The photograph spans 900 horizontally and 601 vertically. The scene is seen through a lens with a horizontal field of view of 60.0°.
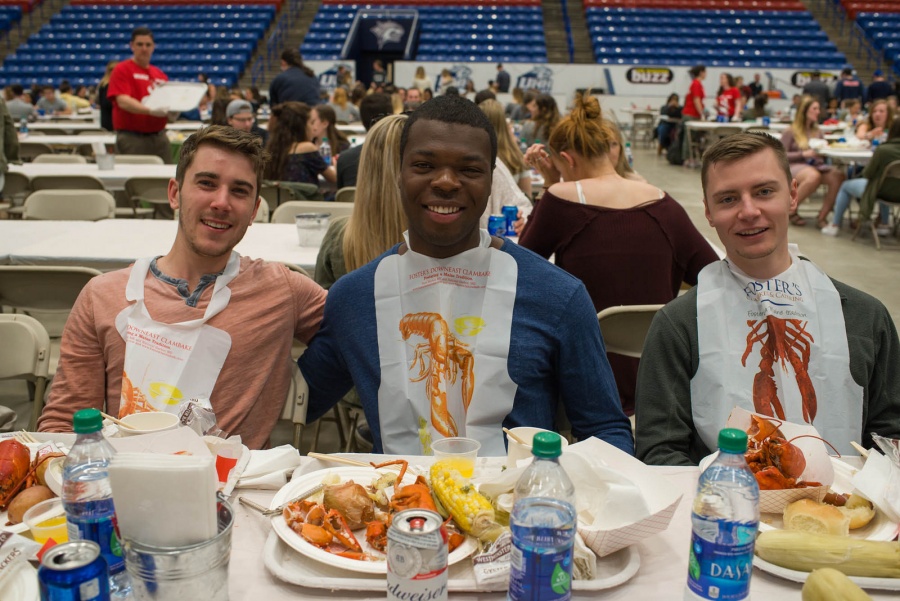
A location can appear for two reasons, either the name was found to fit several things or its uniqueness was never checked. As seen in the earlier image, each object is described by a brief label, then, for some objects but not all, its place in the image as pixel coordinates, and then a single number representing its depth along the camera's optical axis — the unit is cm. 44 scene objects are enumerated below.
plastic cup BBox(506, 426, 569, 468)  136
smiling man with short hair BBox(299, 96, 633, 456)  174
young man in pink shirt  189
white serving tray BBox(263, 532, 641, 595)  115
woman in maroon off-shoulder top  294
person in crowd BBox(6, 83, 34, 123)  1227
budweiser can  99
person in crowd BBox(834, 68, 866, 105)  1548
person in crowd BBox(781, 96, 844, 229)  807
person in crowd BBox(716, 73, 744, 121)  1324
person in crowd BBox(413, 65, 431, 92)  1633
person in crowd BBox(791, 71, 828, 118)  1361
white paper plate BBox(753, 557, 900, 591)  115
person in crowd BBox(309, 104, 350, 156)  655
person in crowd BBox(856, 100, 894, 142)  890
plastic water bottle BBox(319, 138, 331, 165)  649
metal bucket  100
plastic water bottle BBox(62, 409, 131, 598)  108
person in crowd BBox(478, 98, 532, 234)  429
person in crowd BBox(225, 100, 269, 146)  669
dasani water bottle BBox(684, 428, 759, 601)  103
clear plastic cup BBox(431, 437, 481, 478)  137
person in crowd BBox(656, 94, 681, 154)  1378
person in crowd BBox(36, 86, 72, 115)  1361
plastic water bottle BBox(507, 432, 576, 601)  100
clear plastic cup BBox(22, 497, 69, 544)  126
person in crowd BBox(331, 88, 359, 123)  1124
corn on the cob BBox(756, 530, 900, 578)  116
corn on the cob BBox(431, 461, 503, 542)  123
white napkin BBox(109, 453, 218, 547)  97
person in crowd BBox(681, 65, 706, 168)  1291
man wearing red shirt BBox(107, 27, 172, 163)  645
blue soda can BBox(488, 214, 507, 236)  356
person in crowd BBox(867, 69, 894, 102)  1452
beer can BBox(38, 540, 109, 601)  87
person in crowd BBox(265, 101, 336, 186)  538
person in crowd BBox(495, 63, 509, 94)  1702
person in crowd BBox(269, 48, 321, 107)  843
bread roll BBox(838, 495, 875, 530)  131
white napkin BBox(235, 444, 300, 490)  145
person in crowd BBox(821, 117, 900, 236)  675
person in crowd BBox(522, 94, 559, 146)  723
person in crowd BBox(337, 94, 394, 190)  520
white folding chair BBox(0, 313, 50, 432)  222
